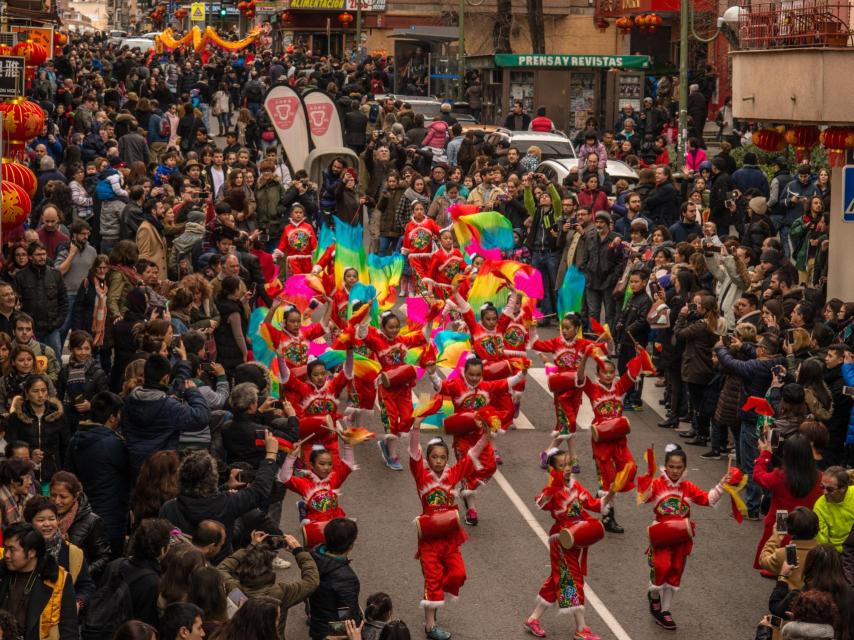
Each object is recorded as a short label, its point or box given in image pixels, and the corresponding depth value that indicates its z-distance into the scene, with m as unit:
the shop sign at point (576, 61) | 35.84
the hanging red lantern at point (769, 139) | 17.61
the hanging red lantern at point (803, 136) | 17.27
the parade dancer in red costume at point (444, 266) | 18.19
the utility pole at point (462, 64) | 40.72
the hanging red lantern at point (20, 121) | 17.80
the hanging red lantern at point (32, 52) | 22.20
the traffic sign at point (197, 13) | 82.44
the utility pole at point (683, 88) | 27.72
